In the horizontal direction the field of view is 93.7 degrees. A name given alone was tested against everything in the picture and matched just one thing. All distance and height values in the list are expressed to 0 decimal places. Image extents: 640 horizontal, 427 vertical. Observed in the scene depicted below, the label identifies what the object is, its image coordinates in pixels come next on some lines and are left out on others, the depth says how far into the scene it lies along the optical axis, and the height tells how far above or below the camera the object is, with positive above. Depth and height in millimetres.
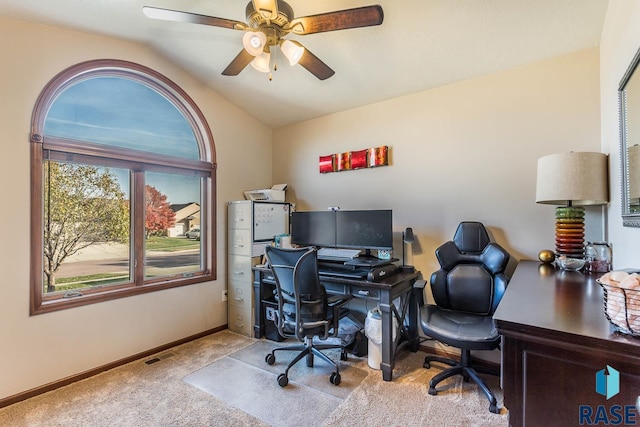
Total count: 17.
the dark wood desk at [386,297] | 2328 -752
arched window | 2311 +266
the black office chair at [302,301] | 2299 -698
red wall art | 3021 +589
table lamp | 1805 +161
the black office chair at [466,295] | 2047 -650
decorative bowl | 1860 -315
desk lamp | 2723 -235
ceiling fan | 1614 +1110
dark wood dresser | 817 -442
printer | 3496 +243
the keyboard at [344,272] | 2516 -505
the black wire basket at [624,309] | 807 -267
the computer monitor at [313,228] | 3082 -141
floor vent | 2658 -1290
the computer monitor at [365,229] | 2725 -139
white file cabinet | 3230 -364
